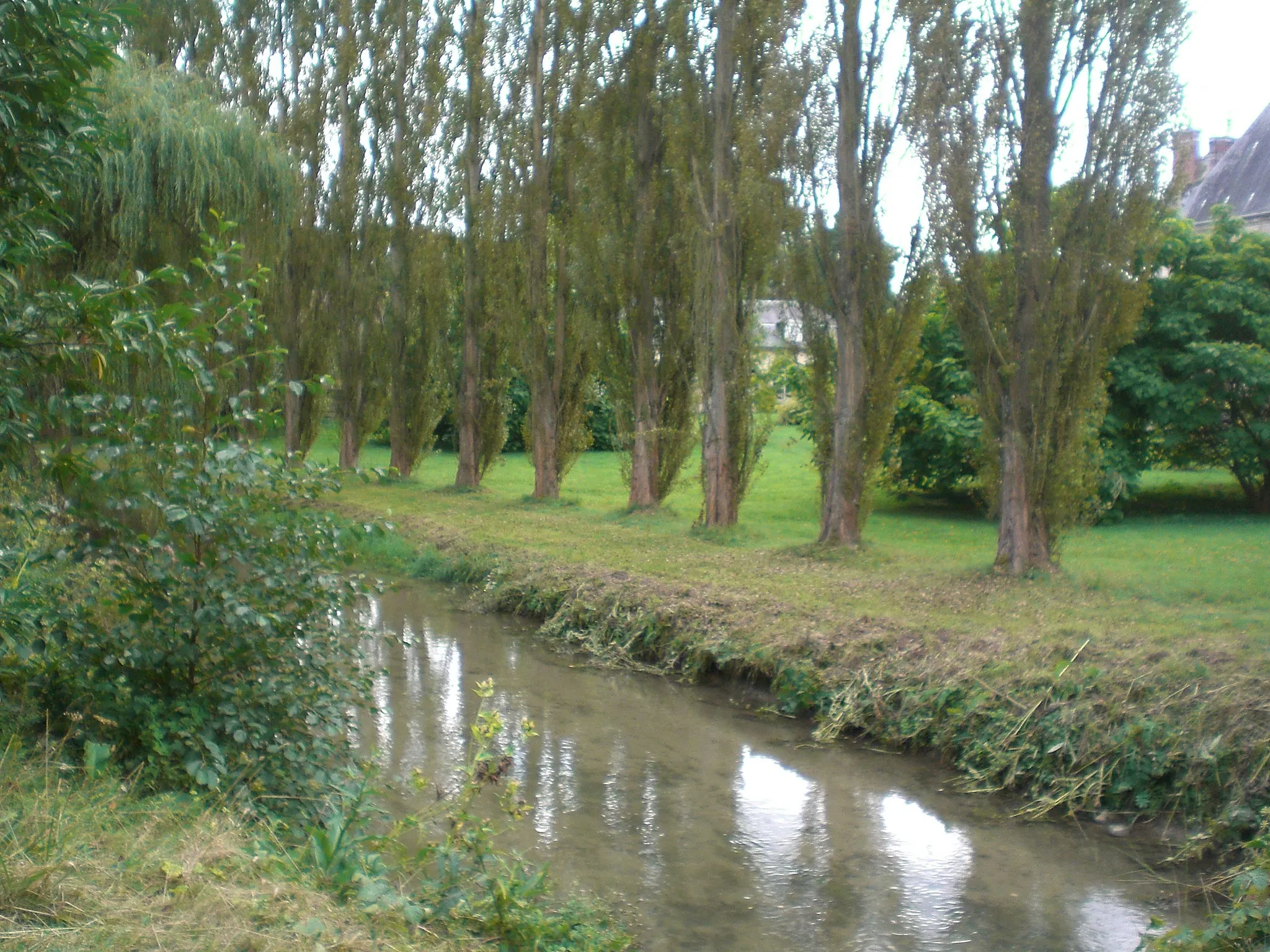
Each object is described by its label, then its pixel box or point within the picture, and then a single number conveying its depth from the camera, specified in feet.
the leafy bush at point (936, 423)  58.08
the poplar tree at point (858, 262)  42.68
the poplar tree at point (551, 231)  63.46
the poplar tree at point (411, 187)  72.59
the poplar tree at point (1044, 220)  35.96
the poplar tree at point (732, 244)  48.37
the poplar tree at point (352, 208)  73.72
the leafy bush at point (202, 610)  15.15
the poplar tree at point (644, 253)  56.95
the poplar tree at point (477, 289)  68.54
